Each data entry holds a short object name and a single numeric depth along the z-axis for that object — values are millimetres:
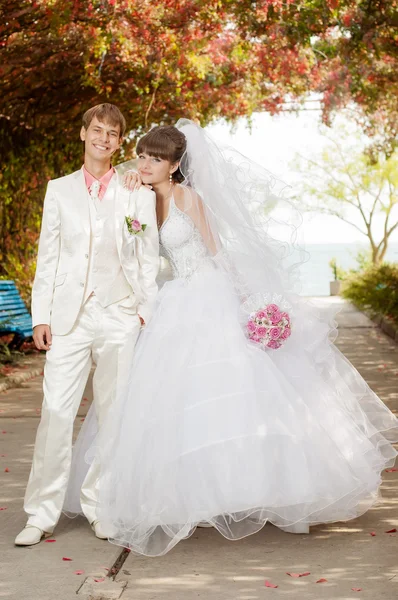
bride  4574
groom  4824
